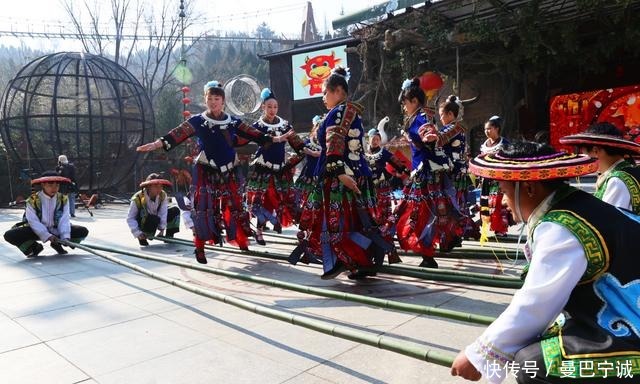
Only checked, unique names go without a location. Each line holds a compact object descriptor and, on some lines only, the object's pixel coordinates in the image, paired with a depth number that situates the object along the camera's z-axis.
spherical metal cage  14.09
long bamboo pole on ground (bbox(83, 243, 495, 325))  2.20
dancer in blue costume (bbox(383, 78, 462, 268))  4.19
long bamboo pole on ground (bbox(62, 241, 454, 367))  1.78
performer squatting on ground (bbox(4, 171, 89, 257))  5.59
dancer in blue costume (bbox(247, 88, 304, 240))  5.86
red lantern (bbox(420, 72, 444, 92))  12.11
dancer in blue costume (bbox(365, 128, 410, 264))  6.07
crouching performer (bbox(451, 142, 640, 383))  1.29
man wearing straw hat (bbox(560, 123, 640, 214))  2.51
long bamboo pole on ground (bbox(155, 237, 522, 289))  2.71
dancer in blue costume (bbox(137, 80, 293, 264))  4.63
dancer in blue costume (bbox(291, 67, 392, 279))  3.60
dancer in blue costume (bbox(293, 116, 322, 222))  5.41
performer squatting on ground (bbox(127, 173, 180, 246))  6.29
